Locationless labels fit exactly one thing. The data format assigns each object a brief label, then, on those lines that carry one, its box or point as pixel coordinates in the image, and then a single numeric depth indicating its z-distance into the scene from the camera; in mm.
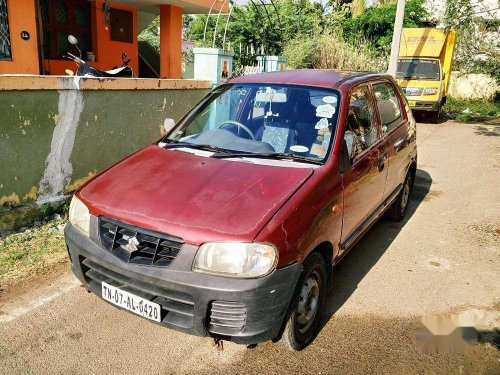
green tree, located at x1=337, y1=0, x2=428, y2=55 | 19750
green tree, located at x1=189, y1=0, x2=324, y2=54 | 10695
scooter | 6500
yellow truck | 13352
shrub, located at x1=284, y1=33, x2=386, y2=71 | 14016
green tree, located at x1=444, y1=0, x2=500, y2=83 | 13000
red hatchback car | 2230
